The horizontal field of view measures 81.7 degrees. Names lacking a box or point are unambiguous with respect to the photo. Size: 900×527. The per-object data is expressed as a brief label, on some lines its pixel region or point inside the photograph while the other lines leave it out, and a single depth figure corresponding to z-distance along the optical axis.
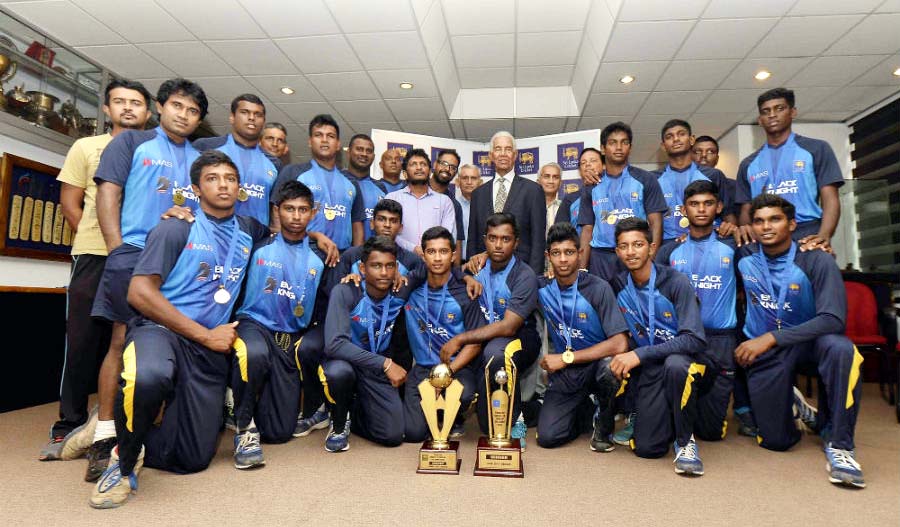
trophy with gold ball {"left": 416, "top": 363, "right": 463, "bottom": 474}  2.44
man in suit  3.91
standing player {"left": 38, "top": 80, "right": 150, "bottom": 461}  2.73
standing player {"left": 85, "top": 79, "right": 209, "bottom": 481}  2.53
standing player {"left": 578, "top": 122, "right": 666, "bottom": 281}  3.61
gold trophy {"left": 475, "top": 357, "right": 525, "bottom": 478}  2.38
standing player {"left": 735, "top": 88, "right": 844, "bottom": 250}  3.17
